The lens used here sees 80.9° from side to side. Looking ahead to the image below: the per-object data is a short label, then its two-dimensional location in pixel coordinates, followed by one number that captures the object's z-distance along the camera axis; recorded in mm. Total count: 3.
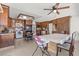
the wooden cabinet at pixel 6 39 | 906
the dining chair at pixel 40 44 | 853
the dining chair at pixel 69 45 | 821
